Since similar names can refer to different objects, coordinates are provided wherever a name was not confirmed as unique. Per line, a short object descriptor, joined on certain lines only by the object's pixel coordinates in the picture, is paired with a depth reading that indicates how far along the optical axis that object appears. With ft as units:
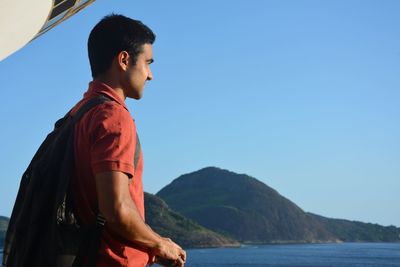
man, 4.56
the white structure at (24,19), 14.29
